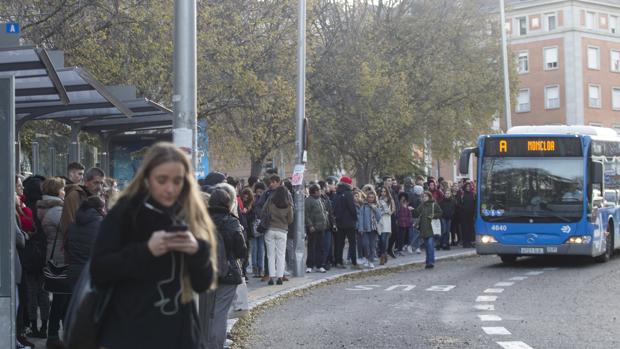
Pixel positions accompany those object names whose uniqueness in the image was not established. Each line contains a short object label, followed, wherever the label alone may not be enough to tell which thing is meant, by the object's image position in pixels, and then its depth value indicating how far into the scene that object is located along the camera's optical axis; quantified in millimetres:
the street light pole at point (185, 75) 11258
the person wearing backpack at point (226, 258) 9750
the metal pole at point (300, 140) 19969
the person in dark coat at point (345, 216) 22016
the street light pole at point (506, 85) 38425
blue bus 21938
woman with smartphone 4824
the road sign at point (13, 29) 10625
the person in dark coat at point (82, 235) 9727
